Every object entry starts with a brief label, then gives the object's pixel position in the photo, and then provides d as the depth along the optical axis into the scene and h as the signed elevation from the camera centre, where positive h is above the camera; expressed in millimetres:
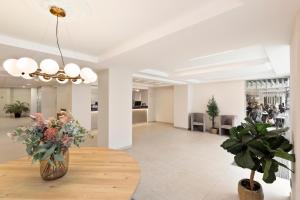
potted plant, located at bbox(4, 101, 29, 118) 11648 -527
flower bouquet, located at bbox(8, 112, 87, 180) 1242 -316
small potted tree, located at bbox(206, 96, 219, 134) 7121 -470
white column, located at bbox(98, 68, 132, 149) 4326 -227
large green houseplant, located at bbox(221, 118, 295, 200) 1751 -578
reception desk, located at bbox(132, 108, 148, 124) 9977 -958
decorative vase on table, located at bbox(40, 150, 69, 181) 1312 -584
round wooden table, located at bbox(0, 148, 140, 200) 1130 -674
